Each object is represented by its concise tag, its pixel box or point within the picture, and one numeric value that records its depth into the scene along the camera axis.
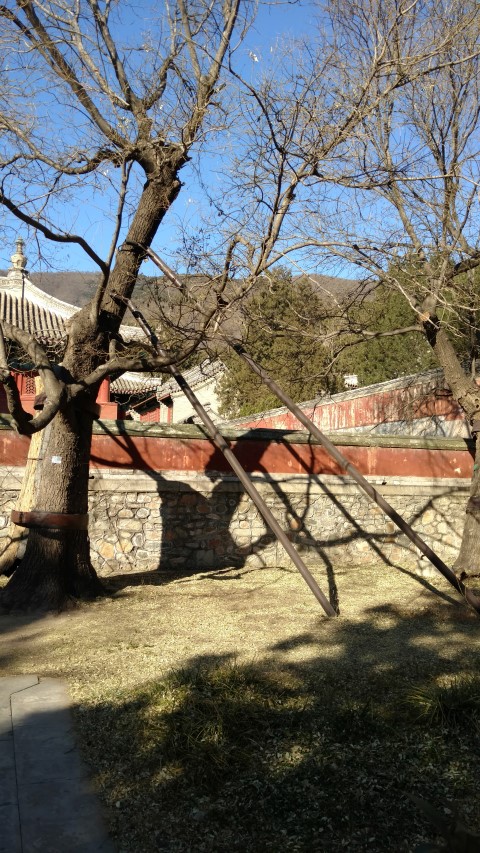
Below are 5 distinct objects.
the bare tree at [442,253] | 10.40
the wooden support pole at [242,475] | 8.33
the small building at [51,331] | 19.67
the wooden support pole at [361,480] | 8.39
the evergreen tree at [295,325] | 10.22
